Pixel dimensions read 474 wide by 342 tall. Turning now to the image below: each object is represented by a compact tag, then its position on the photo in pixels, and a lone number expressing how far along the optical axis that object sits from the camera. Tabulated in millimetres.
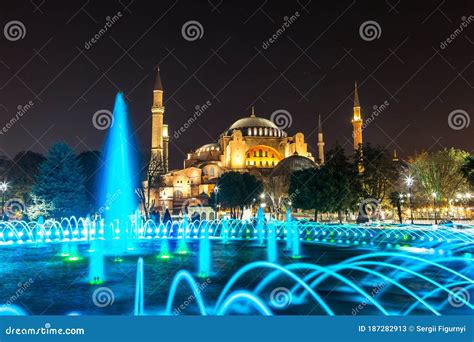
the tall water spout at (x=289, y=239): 18638
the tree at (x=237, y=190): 49969
